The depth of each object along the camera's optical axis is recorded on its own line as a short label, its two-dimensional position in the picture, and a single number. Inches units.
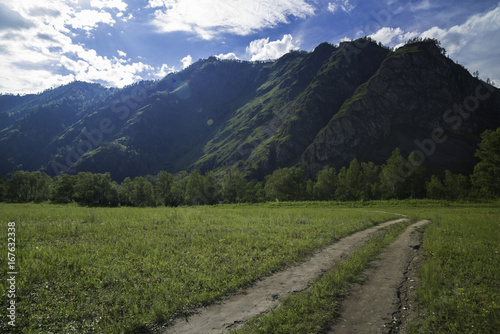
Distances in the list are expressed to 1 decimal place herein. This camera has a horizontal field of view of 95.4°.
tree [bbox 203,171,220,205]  3489.2
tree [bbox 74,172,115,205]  3056.1
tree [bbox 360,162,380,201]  3400.6
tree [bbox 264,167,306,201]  3627.0
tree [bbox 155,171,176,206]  3644.2
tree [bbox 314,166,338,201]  3981.3
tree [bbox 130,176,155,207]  3523.6
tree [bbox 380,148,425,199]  2947.8
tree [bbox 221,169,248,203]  3813.2
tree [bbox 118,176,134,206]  3599.7
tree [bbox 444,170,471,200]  3037.2
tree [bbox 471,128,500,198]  1831.9
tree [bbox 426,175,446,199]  3028.8
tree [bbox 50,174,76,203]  3100.4
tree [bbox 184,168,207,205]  3474.4
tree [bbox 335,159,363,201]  3634.4
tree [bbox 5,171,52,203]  3440.0
